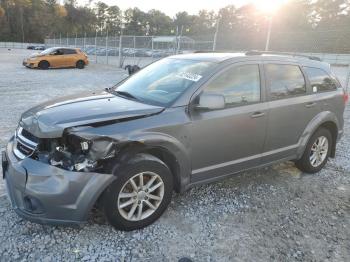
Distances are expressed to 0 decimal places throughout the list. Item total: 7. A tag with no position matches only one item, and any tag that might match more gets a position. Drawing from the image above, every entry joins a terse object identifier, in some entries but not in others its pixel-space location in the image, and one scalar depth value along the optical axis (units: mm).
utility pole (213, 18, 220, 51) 14232
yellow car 21688
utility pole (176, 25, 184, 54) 17594
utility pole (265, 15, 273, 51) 11675
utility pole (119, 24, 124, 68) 25491
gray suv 3004
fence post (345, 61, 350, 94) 10797
